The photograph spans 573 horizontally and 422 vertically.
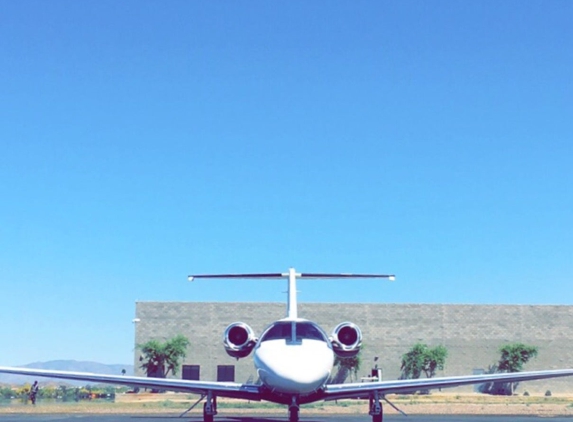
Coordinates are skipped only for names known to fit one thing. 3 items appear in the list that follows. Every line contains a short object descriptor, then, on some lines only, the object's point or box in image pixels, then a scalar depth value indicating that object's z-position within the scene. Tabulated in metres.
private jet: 17.78
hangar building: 68.06
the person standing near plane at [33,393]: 46.80
